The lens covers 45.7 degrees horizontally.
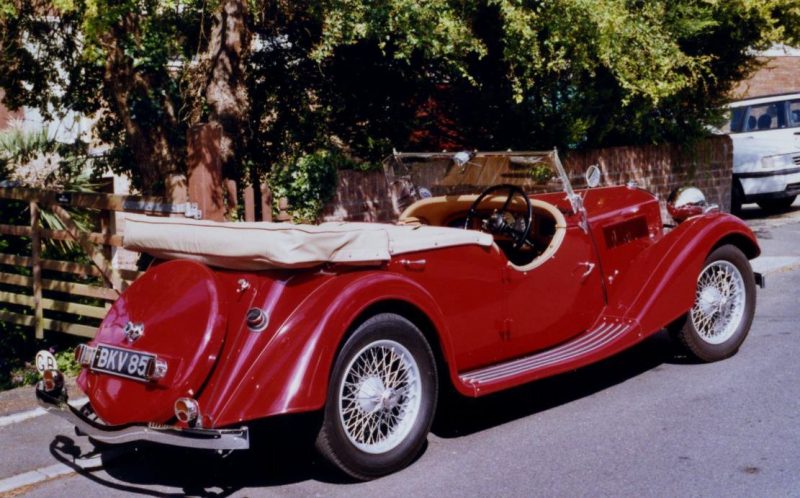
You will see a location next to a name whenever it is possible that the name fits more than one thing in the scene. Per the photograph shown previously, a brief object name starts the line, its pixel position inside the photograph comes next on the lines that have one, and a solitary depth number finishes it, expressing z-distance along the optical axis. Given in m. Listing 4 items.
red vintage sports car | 4.56
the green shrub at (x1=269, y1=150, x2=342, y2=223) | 8.70
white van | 14.34
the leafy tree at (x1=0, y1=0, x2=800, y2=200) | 8.50
